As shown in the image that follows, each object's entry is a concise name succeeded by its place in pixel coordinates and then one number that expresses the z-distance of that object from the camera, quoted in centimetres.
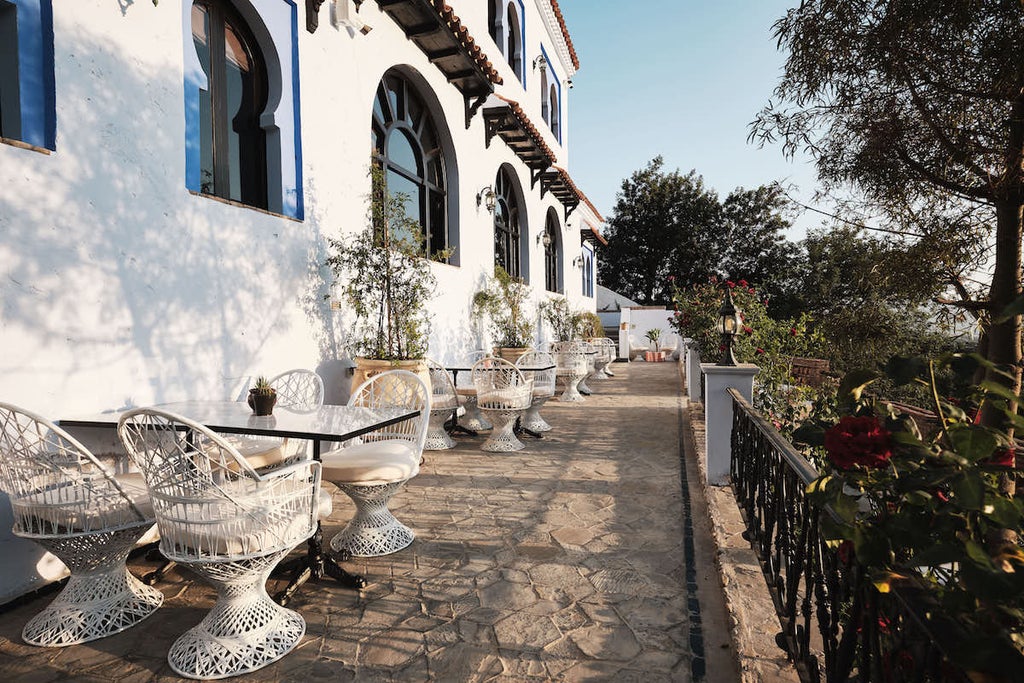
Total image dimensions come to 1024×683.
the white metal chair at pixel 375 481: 337
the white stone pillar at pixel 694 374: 959
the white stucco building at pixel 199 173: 316
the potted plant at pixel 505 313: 983
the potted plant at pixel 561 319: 1410
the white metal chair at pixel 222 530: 231
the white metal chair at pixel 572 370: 997
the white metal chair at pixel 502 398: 618
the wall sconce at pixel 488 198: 966
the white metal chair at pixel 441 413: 621
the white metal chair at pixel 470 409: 695
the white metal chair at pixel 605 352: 1370
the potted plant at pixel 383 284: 595
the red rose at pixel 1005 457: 156
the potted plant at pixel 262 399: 339
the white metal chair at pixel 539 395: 720
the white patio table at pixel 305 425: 298
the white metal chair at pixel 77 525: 251
